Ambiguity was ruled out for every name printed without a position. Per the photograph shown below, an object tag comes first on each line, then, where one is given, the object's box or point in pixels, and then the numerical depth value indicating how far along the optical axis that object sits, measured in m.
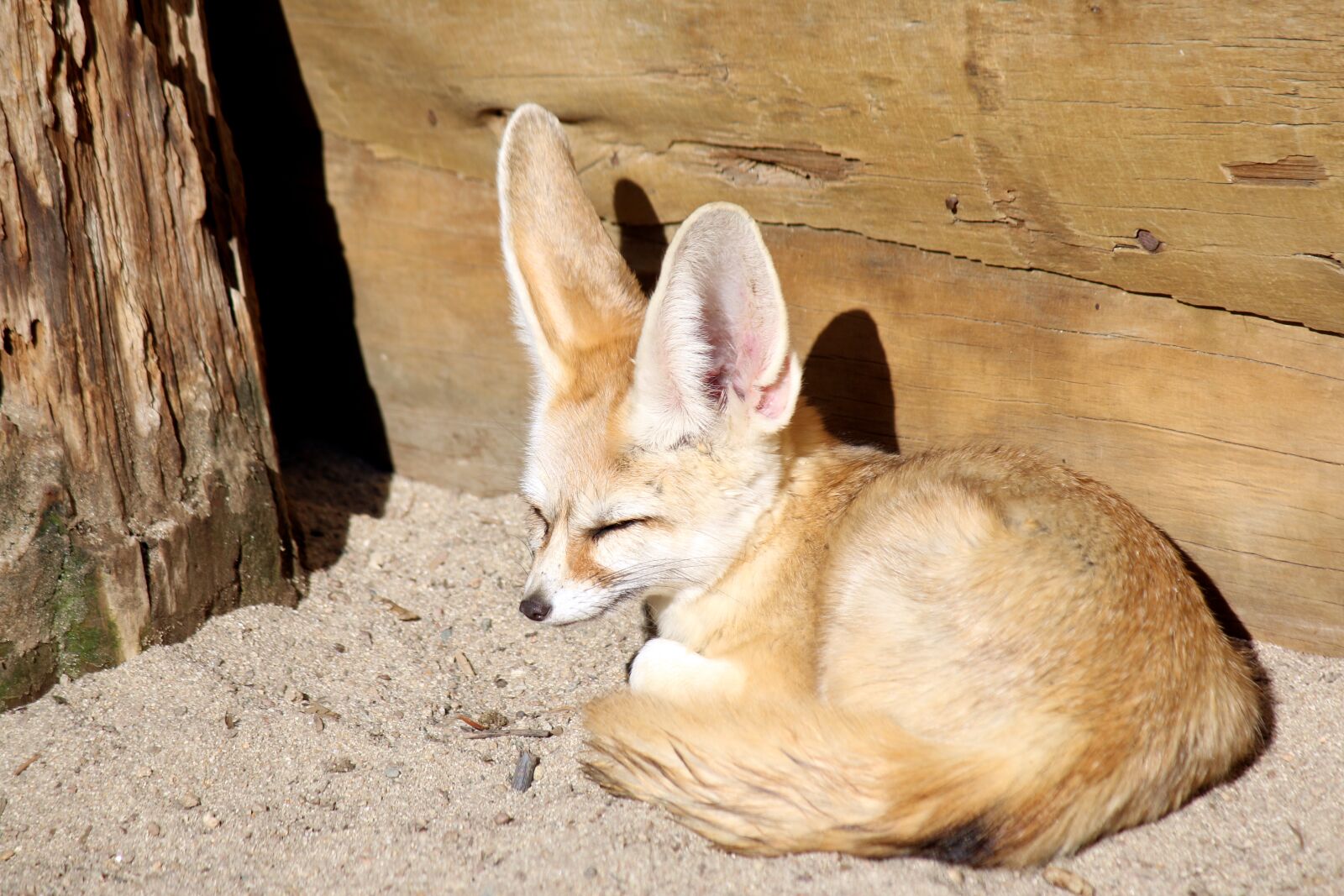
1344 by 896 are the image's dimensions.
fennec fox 4.68
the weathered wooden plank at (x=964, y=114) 5.02
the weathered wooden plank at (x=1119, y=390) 5.84
